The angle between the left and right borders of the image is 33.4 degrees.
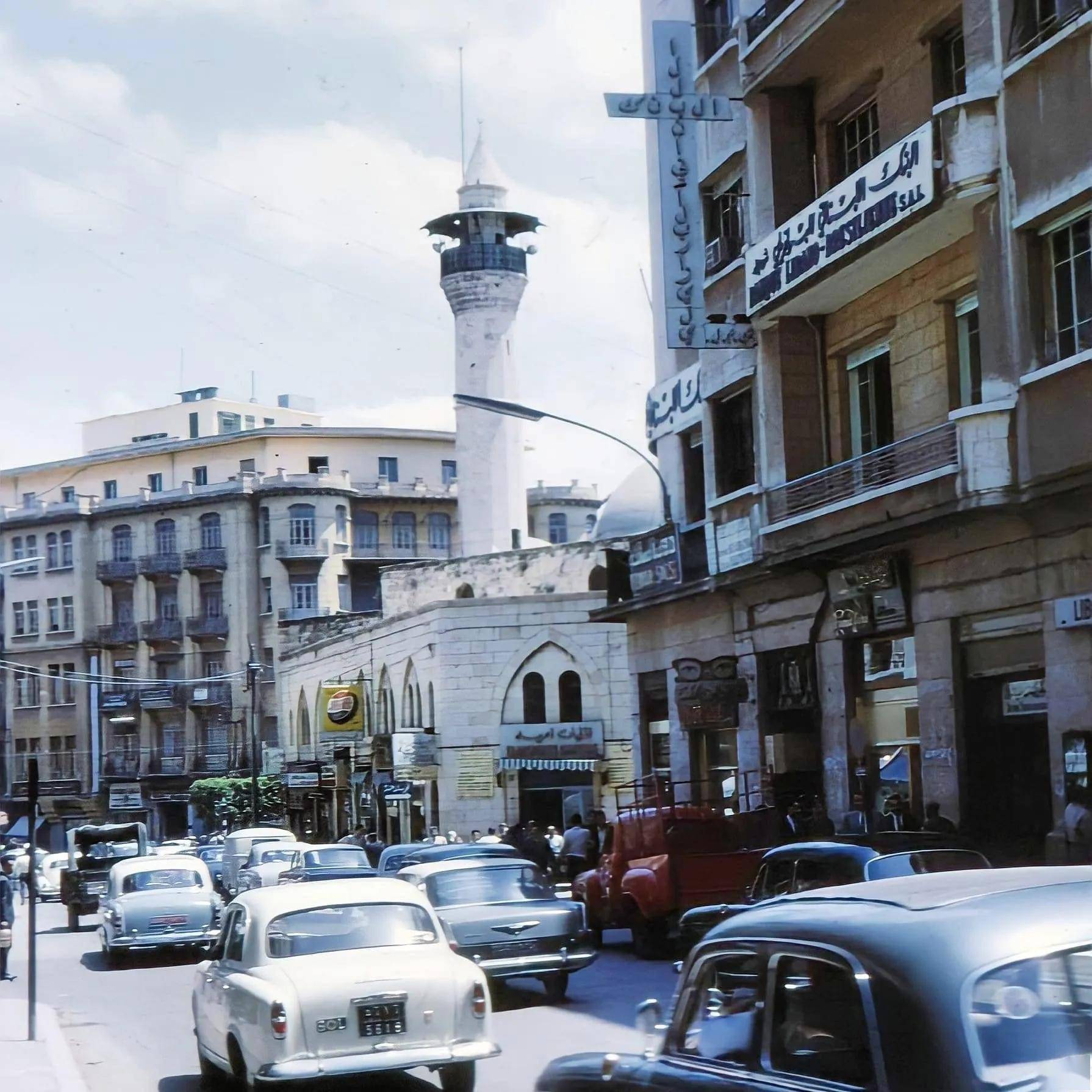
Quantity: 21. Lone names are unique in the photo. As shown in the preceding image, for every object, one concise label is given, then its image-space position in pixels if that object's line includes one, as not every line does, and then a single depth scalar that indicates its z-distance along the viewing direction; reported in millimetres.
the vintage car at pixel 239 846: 35281
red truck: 20859
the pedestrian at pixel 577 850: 30328
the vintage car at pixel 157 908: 24828
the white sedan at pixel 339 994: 11312
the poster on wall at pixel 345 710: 60062
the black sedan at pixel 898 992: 4902
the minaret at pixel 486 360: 71188
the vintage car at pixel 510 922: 17359
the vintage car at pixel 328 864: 27484
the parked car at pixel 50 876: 49812
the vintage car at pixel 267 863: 30797
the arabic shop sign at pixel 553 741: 52281
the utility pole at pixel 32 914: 15359
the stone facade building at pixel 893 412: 19266
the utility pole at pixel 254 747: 58797
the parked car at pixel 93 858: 34938
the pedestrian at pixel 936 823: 19984
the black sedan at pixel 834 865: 14039
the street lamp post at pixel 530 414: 30484
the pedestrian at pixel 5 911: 22656
